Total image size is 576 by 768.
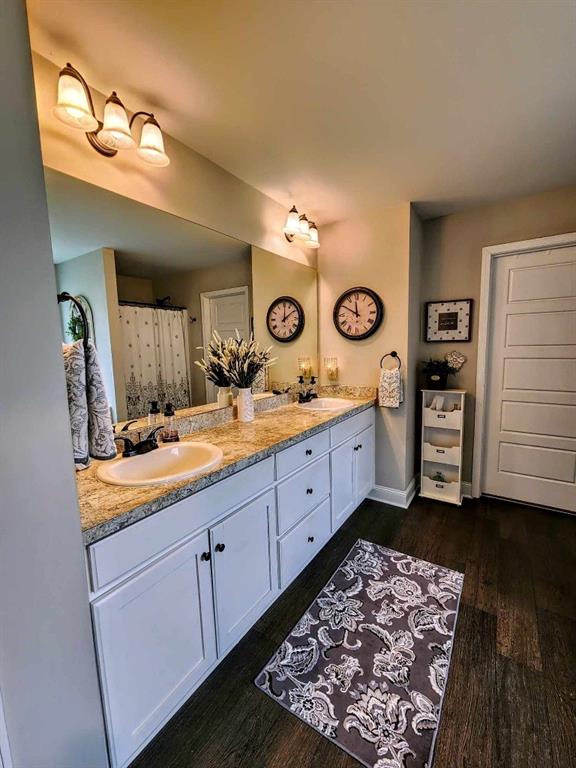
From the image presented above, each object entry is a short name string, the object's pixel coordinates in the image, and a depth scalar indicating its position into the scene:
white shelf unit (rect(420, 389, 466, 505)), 2.77
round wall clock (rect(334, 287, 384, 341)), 2.73
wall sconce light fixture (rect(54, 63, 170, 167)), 1.18
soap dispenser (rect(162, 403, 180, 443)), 1.65
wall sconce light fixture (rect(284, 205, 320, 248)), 2.43
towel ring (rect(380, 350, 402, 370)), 2.68
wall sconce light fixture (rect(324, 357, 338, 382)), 3.00
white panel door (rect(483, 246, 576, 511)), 2.52
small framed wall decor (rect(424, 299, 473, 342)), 2.81
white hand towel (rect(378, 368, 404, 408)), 2.62
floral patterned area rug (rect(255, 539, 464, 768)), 1.17
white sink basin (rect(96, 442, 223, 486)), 1.21
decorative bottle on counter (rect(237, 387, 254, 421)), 2.15
